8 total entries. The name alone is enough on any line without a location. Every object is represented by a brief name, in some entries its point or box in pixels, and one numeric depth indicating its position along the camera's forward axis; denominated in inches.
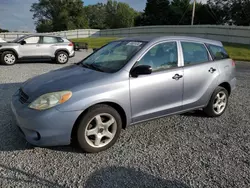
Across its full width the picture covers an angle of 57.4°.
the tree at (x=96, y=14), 3223.4
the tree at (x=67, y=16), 2240.4
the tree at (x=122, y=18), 2564.0
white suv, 407.2
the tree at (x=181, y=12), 2080.5
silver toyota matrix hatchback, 112.9
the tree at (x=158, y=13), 2196.1
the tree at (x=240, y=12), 1817.2
